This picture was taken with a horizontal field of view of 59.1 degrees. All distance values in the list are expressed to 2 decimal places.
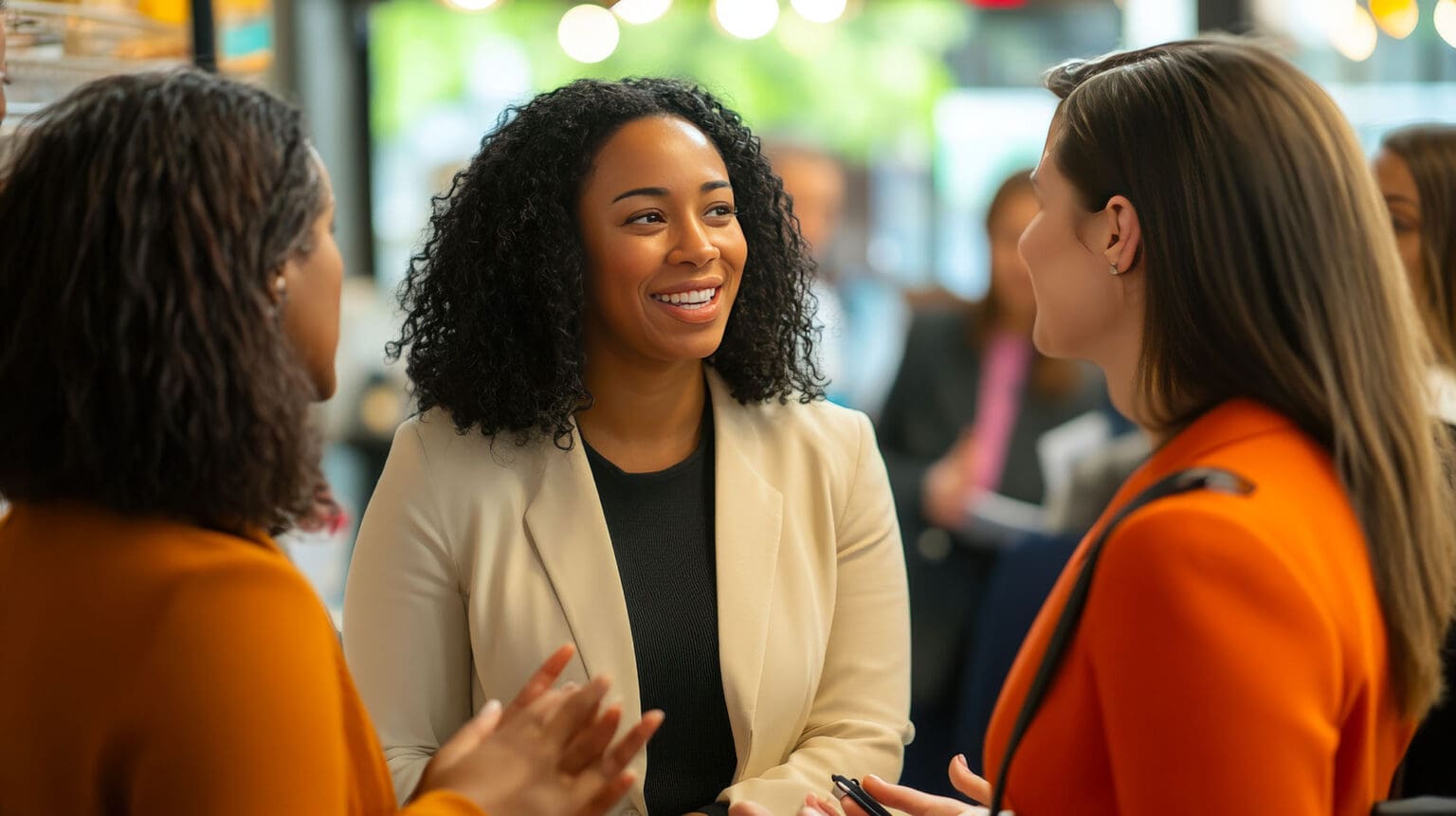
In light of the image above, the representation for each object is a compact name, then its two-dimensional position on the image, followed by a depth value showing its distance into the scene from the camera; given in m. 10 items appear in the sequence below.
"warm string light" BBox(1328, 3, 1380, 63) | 3.93
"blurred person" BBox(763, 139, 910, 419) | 6.13
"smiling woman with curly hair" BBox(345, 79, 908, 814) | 1.71
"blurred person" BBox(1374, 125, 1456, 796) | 2.17
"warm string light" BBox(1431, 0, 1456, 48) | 3.76
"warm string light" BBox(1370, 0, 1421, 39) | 3.82
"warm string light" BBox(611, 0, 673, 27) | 5.48
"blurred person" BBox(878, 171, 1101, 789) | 3.36
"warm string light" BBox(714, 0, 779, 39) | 5.71
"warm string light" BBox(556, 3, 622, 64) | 5.90
